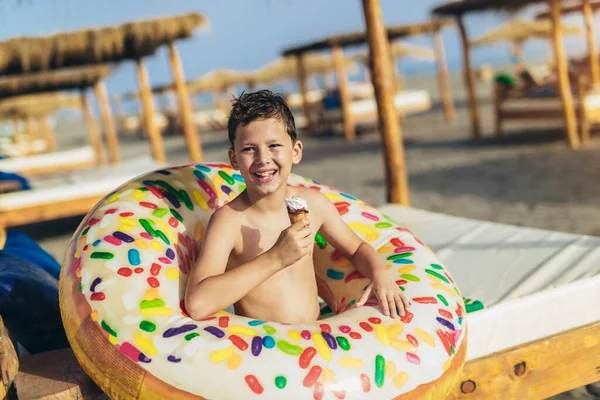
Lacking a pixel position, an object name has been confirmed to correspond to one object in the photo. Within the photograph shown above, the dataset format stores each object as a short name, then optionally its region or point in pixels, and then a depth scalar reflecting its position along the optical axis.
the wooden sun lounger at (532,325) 2.29
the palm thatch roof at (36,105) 17.18
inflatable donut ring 1.71
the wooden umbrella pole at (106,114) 13.26
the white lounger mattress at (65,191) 6.76
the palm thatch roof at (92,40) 7.88
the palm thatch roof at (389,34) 14.88
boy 1.84
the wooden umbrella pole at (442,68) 16.17
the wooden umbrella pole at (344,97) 14.97
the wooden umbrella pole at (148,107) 9.58
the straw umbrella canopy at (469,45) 8.98
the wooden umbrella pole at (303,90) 17.33
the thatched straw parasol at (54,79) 11.84
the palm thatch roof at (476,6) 9.52
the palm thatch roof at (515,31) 21.11
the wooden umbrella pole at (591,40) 11.34
